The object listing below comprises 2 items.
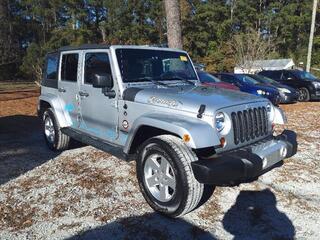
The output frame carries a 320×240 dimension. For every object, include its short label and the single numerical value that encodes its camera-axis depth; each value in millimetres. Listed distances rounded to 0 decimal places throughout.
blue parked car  9207
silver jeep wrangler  2536
